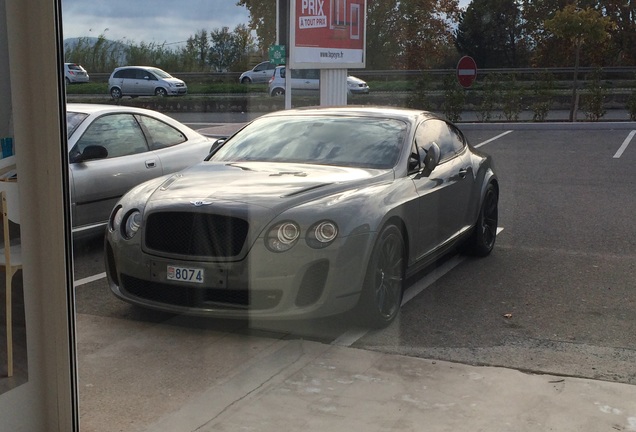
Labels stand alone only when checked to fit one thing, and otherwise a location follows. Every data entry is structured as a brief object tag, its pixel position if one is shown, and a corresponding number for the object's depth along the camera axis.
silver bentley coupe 4.71
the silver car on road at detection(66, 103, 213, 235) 5.22
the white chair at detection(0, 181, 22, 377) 3.08
